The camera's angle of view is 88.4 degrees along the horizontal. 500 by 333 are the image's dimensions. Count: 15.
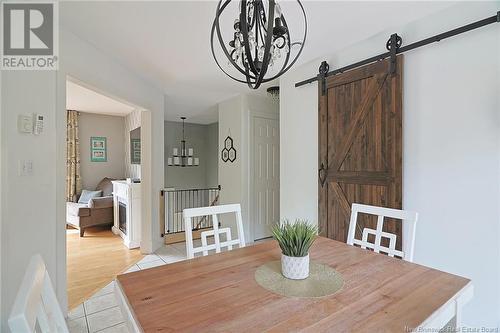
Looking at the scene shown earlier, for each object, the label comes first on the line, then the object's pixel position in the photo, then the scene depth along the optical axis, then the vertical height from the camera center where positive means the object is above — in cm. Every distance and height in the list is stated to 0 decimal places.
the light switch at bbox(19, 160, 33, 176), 173 -3
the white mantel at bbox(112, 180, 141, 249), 400 -81
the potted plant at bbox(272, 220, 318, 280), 116 -39
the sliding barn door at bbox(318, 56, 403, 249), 216 +17
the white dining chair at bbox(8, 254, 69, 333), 52 -33
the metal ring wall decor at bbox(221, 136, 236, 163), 454 +22
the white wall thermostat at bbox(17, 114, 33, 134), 172 +27
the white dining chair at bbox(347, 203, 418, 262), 148 -42
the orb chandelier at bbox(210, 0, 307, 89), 104 +54
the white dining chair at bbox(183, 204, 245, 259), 158 -42
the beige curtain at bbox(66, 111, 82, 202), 550 +9
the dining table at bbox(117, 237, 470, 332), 83 -52
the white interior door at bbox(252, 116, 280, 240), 436 -20
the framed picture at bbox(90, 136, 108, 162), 594 +33
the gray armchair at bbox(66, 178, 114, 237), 470 -94
